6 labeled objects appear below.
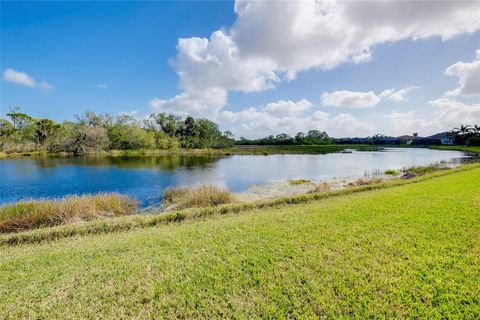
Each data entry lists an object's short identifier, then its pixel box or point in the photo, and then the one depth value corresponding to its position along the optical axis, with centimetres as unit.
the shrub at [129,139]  5994
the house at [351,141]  13862
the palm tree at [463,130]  8476
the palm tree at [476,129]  7978
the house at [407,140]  13012
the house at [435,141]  10319
